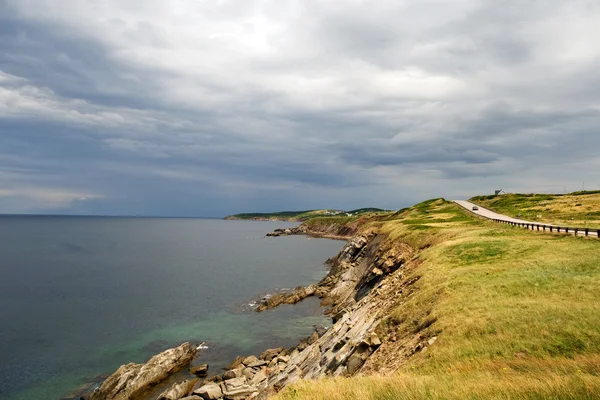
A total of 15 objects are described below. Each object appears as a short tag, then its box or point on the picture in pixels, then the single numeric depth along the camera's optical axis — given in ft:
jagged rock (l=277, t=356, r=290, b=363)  106.04
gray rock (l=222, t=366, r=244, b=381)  101.40
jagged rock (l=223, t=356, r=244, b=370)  112.78
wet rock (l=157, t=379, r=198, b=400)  92.07
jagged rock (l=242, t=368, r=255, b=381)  101.10
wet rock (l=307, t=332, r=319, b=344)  120.88
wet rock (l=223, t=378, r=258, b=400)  87.18
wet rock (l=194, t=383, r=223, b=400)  88.63
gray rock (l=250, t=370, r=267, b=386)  94.99
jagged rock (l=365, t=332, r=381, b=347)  71.31
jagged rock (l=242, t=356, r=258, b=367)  112.05
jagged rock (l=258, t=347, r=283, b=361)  117.39
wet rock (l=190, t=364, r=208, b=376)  109.90
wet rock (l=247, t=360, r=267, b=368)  110.01
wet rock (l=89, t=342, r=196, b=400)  94.98
